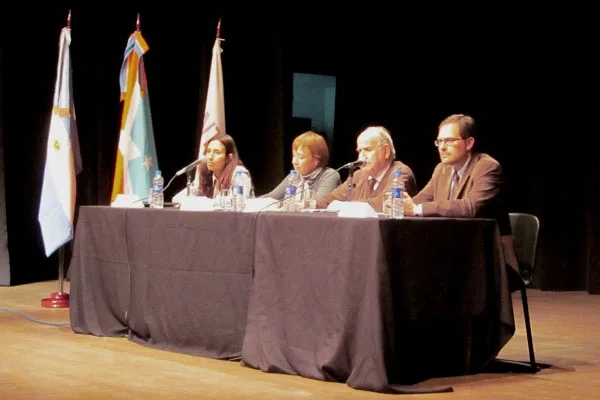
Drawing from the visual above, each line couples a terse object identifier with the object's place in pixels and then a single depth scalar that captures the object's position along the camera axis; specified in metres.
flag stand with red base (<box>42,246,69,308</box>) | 6.28
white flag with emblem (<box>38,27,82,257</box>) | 6.34
